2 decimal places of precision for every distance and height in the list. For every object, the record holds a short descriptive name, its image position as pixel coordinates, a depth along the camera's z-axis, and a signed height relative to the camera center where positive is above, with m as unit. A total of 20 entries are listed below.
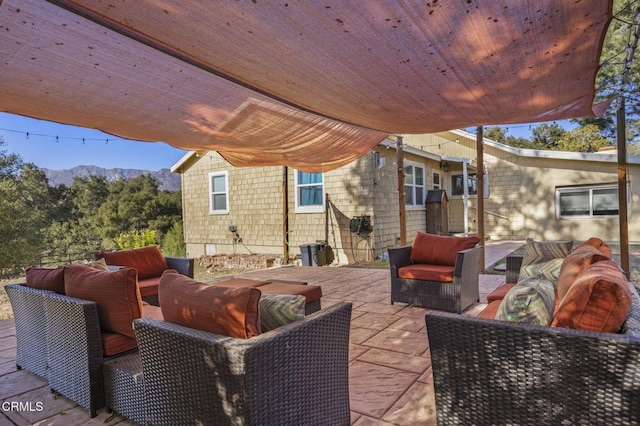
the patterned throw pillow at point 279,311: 1.94 -0.51
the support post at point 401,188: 6.74 +0.37
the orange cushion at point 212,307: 1.74 -0.45
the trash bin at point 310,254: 8.97 -1.01
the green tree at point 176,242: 13.91 -1.05
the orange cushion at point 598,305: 1.59 -0.43
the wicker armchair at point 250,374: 1.59 -0.75
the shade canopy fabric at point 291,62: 1.83 +0.93
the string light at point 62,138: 5.57 +1.23
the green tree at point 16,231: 9.12 -0.33
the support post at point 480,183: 6.25 +0.39
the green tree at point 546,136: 22.80 +4.26
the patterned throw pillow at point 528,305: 1.78 -0.49
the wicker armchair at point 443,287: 4.30 -0.94
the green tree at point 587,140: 18.15 +3.07
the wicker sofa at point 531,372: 1.44 -0.69
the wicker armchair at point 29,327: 2.76 -0.82
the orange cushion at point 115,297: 2.39 -0.51
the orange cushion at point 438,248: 4.74 -0.51
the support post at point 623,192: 5.02 +0.15
